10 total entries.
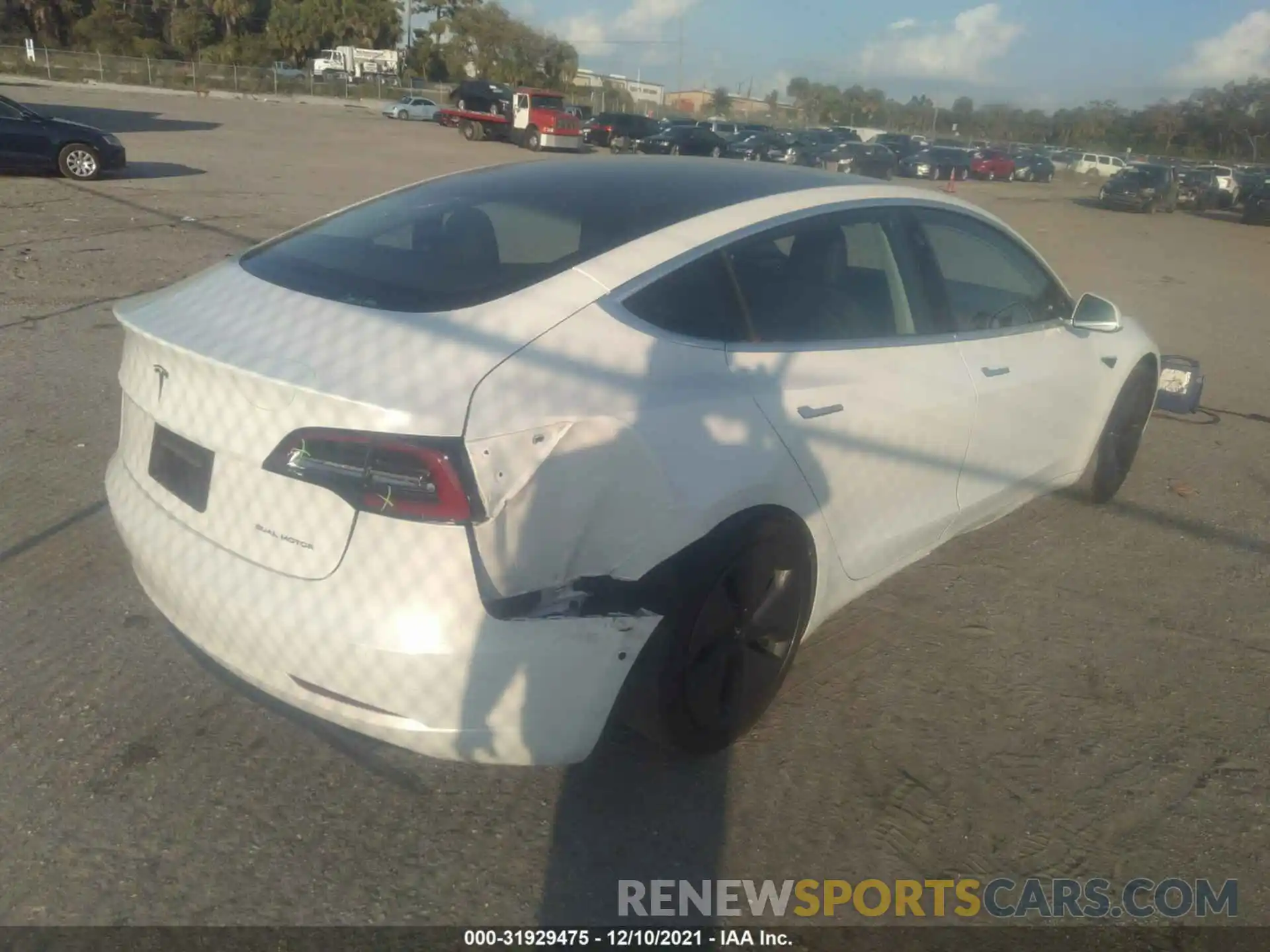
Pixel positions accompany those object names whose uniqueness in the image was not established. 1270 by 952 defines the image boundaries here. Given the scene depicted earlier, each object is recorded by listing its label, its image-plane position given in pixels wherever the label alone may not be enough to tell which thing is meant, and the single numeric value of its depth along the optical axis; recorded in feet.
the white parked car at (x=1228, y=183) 123.54
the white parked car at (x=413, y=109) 181.88
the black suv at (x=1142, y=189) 108.47
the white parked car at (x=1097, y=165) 185.16
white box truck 262.06
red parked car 150.10
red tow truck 130.62
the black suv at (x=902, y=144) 158.61
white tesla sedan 7.83
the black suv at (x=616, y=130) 139.44
